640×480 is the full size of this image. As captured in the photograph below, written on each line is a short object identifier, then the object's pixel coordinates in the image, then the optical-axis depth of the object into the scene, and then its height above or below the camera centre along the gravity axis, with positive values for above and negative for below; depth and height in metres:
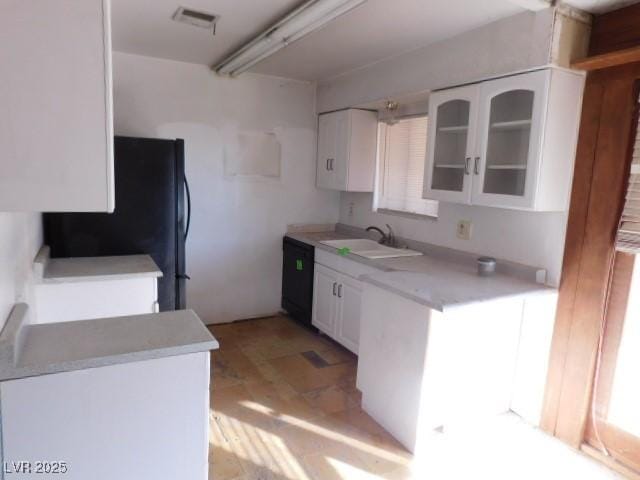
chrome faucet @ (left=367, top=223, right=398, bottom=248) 3.48 -0.43
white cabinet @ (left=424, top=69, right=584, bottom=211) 2.11 +0.29
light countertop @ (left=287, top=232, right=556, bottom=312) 2.04 -0.51
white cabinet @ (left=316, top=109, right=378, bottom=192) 3.57 +0.30
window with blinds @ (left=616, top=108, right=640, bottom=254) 1.96 -0.07
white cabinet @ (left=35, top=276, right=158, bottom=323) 2.02 -0.64
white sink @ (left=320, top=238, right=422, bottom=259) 3.08 -0.50
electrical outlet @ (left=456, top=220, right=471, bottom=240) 2.83 -0.27
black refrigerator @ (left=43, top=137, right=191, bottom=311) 2.49 -0.29
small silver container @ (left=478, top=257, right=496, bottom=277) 2.50 -0.45
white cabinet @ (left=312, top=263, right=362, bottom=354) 3.10 -0.95
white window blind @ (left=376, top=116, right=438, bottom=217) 3.34 +0.16
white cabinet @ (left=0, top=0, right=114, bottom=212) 0.91 +0.14
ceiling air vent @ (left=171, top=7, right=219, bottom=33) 2.38 +0.90
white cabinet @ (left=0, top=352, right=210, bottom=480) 1.06 -0.67
